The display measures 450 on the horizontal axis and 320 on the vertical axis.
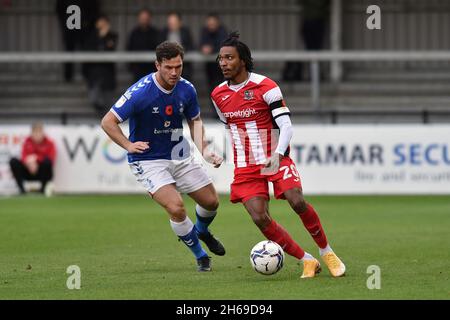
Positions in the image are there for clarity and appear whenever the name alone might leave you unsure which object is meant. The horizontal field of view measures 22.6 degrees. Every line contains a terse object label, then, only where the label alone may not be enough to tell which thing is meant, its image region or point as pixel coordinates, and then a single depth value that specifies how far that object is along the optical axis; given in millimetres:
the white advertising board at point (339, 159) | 21500
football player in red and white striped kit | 10336
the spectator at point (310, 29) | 24938
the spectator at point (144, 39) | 23844
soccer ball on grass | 10148
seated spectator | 21906
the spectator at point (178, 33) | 23391
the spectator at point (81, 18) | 24734
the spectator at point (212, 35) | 23328
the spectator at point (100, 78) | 24047
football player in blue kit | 10867
